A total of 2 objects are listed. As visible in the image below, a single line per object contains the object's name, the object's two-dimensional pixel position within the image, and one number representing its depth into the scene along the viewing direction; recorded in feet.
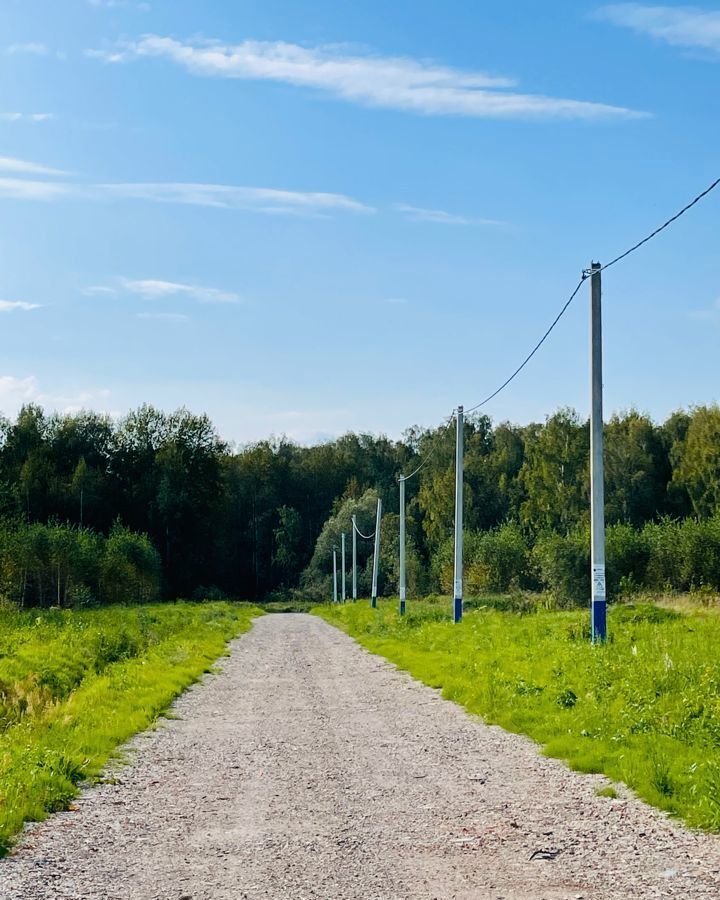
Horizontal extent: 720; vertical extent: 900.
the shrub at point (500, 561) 246.88
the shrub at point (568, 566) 208.74
